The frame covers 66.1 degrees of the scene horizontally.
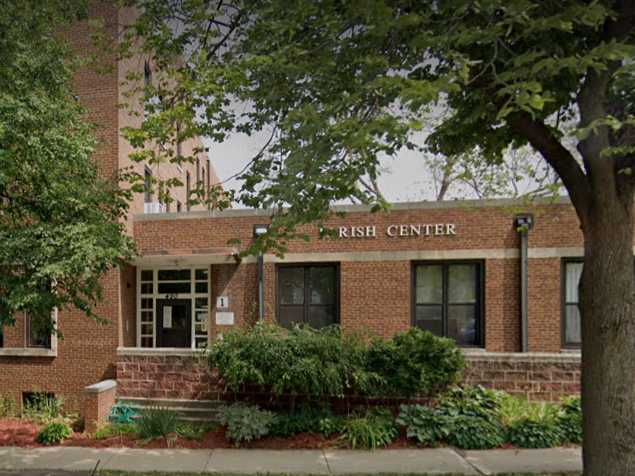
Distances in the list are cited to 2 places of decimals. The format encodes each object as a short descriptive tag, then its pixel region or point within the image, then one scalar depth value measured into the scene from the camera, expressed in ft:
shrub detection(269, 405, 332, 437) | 28.58
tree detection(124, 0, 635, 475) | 14.44
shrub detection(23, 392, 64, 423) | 37.16
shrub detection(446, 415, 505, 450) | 26.66
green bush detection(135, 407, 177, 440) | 28.32
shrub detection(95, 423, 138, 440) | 29.32
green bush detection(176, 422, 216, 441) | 28.60
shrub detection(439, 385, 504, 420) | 28.19
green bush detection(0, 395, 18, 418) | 38.47
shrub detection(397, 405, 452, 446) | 27.09
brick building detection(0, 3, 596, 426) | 38.47
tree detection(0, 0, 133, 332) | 21.83
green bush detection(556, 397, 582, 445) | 26.99
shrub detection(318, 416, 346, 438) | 28.27
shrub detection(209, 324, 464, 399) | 28.53
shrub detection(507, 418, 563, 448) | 26.55
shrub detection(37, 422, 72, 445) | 28.48
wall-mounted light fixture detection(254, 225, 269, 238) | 41.35
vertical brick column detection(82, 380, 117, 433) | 30.81
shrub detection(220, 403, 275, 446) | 27.53
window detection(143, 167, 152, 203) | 22.78
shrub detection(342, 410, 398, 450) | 26.94
